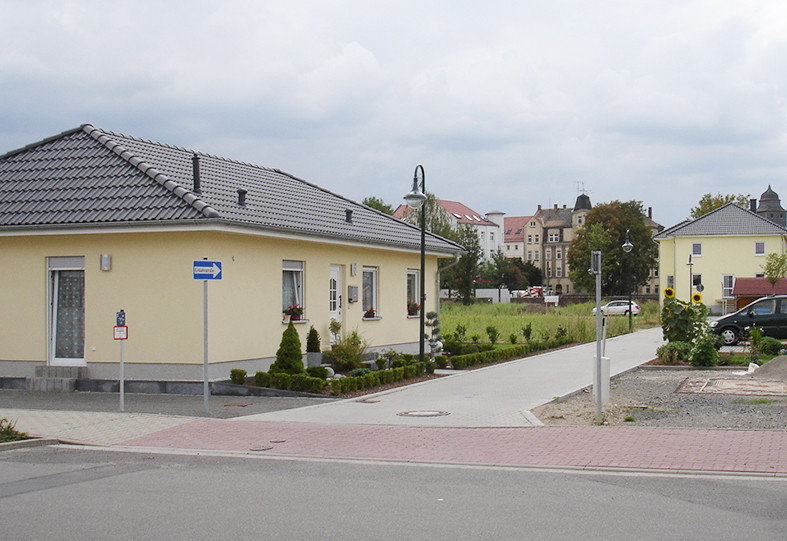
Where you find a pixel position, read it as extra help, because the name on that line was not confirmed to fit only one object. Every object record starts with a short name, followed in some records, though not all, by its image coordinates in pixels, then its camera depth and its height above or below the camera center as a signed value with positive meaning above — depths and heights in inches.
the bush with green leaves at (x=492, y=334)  1133.8 -47.2
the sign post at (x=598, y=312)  478.6 -8.0
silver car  2489.4 -30.9
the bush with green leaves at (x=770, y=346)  860.0 -49.5
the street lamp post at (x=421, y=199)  740.0 +86.5
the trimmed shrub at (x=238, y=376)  656.4 -58.6
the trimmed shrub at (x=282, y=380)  646.3 -60.9
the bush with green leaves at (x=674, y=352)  863.7 -55.0
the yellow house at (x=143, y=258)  664.4 +34.5
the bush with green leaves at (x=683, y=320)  894.4 -23.6
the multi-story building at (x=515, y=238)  5826.8 +415.4
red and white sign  554.6 -20.6
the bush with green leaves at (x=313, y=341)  780.0 -38.0
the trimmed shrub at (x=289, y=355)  674.2 -43.8
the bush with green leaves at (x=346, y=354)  770.8 -49.6
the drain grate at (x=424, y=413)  546.9 -73.6
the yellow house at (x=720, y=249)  2593.5 +149.5
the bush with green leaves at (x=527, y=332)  1152.2 -45.5
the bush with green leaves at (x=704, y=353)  839.7 -54.6
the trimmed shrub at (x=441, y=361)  840.9 -61.5
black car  1098.1 -30.0
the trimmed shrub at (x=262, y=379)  650.2 -60.5
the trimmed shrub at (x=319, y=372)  670.5 -57.0
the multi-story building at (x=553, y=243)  5418.3 +360.1
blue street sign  536.7 +19.4
